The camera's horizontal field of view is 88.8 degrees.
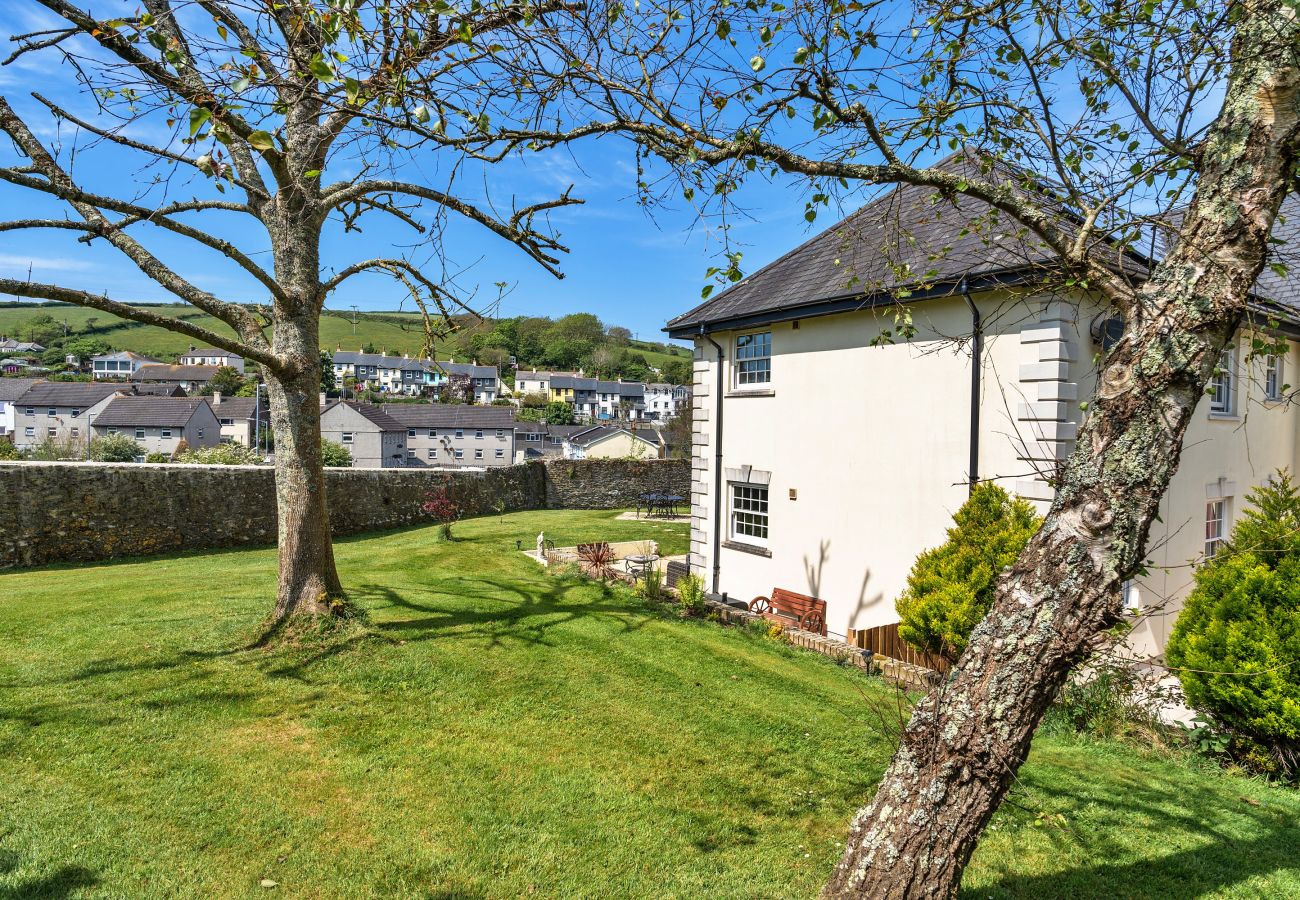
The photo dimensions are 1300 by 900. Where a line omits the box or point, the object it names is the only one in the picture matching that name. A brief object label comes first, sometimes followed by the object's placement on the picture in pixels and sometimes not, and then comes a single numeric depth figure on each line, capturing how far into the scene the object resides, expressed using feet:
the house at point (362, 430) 203.62
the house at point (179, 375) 329.11
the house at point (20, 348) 387.96
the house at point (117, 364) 389.19
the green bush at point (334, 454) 130.62
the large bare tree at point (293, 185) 12.00
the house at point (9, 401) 241.55
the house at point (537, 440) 251.60
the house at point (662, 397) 410.52
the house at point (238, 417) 239.30
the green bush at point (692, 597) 35.17
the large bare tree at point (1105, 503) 8.63
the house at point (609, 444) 213.05
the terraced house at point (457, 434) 225.15
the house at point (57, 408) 227.20
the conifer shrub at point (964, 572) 27.02
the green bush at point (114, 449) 131.34
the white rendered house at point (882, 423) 29.96
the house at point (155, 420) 210.79
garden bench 36.68
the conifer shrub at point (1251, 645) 20.48
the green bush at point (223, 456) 93.61
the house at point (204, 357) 389.80
